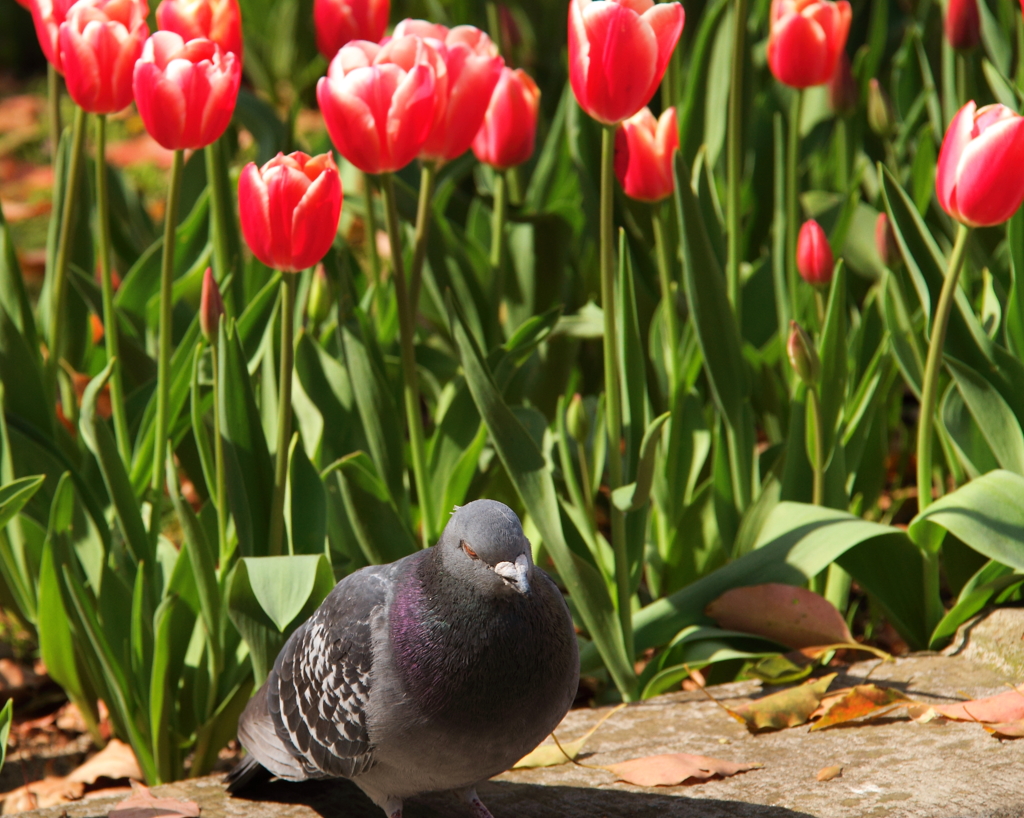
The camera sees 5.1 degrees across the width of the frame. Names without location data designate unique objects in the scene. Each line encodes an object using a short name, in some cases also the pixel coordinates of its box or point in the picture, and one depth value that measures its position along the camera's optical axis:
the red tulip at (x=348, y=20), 5.78
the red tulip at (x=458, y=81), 5.66
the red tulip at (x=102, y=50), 5.65
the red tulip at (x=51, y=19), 5.68
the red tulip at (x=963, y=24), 5.82
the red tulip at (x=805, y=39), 5.76
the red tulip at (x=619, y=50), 5.60
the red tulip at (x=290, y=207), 5.60
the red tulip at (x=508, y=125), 5.79
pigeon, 5.52
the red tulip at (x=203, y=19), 5.68
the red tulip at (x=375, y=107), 5.62
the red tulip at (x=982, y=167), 5.61
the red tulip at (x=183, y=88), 5.62
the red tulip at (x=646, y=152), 5.74
